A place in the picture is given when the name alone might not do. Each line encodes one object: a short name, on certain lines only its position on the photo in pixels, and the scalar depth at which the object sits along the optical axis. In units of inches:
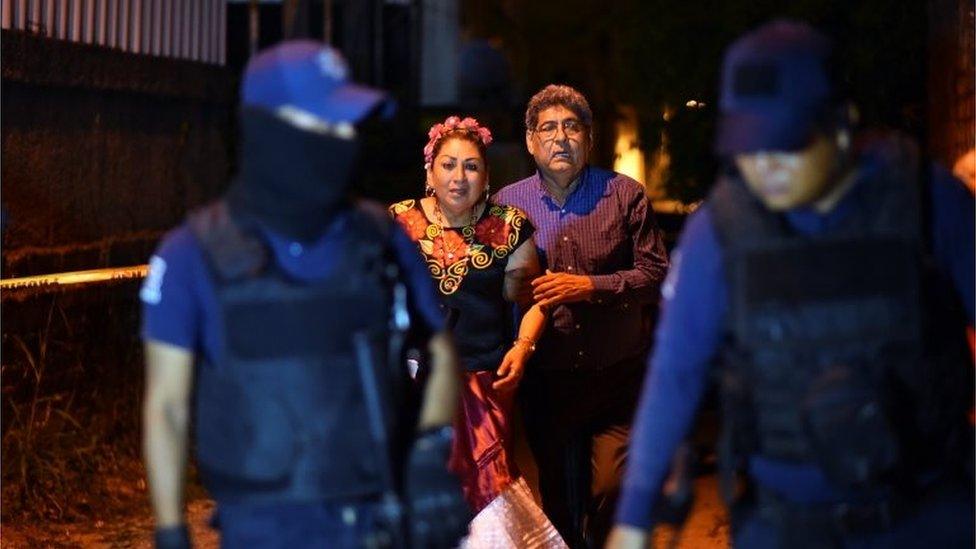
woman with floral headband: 243.6
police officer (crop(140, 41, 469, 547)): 146.6
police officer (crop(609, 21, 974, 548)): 138.8
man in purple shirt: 263.7
